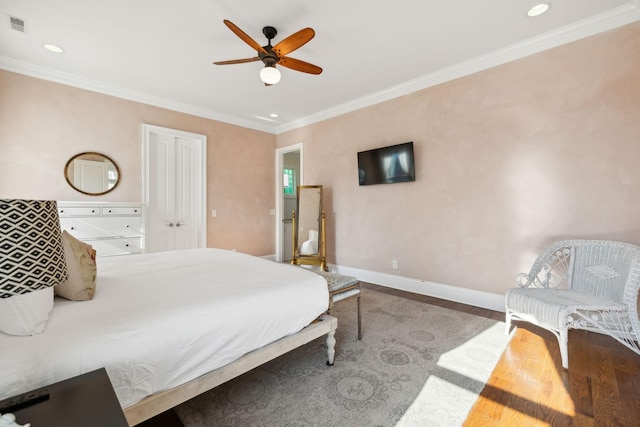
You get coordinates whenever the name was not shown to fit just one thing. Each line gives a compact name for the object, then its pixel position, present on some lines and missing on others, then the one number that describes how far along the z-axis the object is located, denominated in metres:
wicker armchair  1.93
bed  0.98
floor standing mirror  4.56
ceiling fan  2.13
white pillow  0.97
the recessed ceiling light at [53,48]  2.77
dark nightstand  0.67
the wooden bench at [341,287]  2.11
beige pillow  1.35
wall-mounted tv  3.65
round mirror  3.44
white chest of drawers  3.23
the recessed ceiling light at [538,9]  2.25
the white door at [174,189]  4.11
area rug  1.50
